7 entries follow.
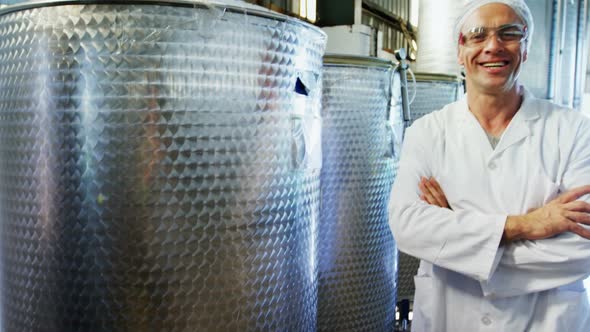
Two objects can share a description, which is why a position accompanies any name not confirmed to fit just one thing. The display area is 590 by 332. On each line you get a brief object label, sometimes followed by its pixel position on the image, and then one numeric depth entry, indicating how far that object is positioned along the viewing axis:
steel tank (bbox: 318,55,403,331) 1.98
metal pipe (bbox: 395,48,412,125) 2.02
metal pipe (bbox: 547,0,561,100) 4.09
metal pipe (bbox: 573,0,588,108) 4.28
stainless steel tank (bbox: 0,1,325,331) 1.12
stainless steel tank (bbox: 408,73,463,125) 2.65
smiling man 1.32
